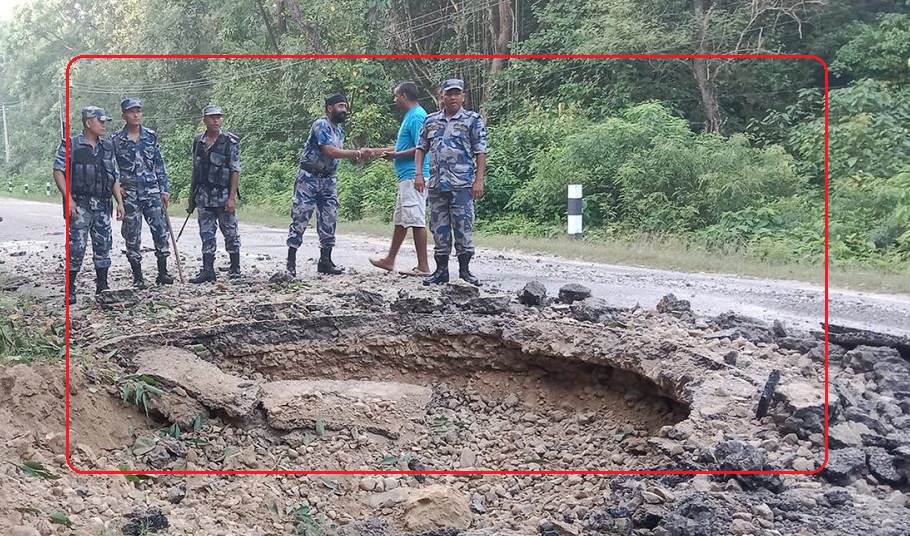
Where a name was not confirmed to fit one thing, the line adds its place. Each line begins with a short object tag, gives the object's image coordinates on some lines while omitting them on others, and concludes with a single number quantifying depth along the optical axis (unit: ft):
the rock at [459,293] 21.39
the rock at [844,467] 12.12
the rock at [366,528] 12.30
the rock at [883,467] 12.15
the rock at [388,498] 13.60
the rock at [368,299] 21.17
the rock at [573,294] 21.77
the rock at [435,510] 12.28
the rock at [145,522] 10.88
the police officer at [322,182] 21.38
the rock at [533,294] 21.56
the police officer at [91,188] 18.78
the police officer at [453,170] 20.36
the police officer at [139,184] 19.36
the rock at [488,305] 20.71
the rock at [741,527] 10.51
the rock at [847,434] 13.15
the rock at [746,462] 11.82
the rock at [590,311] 20.13
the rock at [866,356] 17.12
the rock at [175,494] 12.79
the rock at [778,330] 18.80
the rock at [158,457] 14.26
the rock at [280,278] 23.56
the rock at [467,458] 15.83
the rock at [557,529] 11.16
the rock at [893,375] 15.83
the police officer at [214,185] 19.88
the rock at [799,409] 13.43
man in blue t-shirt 20.03
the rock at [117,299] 21.34
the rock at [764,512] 10.94
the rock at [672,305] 20.74
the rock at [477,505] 13.51
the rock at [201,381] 16.10
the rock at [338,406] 16.30
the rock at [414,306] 20.39
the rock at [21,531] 10.13
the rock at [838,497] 11.44
